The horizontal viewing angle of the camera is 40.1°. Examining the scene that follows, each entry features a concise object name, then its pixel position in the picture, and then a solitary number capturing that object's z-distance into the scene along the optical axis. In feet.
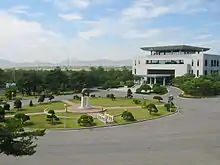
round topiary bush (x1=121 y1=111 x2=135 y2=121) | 79.97
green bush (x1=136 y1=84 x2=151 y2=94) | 162.20
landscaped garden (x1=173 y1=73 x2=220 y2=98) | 147.43
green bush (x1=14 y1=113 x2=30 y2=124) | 74.89
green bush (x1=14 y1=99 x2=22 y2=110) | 100.22
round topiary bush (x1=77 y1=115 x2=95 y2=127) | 73.41
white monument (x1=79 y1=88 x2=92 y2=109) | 103.00
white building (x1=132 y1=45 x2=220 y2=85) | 216.54
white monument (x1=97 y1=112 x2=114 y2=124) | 76.88
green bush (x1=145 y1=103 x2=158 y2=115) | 91.09
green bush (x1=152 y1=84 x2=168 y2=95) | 160.25
